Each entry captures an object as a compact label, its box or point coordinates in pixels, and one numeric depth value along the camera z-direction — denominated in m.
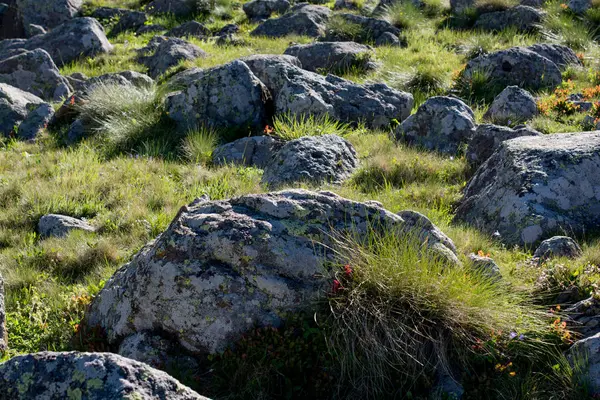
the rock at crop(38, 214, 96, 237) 7.91
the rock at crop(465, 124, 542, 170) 9.34
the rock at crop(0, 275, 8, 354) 5.48
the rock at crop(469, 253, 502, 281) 5.48
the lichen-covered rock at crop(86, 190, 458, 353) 5.04
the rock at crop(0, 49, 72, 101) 15.43
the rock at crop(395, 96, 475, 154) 10.21
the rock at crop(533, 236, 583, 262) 6.10
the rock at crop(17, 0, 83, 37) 22.08
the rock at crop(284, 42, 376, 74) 14.95
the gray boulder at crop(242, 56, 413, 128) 11.48
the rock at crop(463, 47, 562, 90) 12.91
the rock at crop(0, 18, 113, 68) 18.30
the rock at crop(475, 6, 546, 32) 16.94
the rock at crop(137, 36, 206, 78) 16.03
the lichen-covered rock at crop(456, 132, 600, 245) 7.08
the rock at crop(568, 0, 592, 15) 17.06
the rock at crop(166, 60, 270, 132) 11.83
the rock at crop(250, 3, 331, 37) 18.72
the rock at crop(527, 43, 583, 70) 13.62
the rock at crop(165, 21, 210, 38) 19.69
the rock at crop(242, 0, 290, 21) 21.06
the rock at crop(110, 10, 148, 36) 21.53
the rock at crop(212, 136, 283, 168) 10.27
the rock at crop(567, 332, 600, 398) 4.47
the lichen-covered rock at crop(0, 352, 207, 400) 3.45
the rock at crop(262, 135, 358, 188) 8.78
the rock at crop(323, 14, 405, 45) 17.42
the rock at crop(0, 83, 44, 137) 12.79
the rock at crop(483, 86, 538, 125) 10.83
